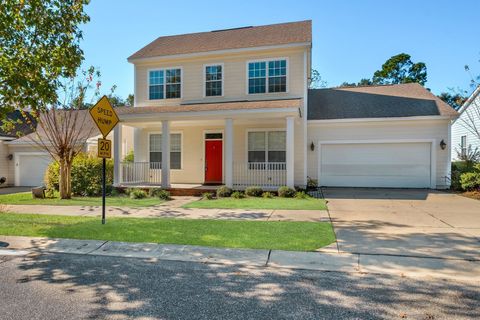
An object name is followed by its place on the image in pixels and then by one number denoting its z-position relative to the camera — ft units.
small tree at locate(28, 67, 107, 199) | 42.04
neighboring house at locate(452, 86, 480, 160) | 57.36
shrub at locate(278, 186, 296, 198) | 40.98
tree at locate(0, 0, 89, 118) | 22.77
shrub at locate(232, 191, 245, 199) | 40.86
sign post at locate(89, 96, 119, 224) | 24.17
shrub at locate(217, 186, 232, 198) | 41.91
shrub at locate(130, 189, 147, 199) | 42.22
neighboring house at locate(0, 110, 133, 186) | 65.26
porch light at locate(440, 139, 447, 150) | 47.55
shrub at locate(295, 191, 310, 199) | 40.02
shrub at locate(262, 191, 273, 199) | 40.95
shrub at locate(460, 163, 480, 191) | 42.78
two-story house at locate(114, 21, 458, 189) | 47.60
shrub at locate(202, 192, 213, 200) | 40.80
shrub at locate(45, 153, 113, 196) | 45.96
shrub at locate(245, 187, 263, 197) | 42.14
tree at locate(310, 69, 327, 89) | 154.92
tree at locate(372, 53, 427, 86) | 140.65
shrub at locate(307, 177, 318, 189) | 49.75
